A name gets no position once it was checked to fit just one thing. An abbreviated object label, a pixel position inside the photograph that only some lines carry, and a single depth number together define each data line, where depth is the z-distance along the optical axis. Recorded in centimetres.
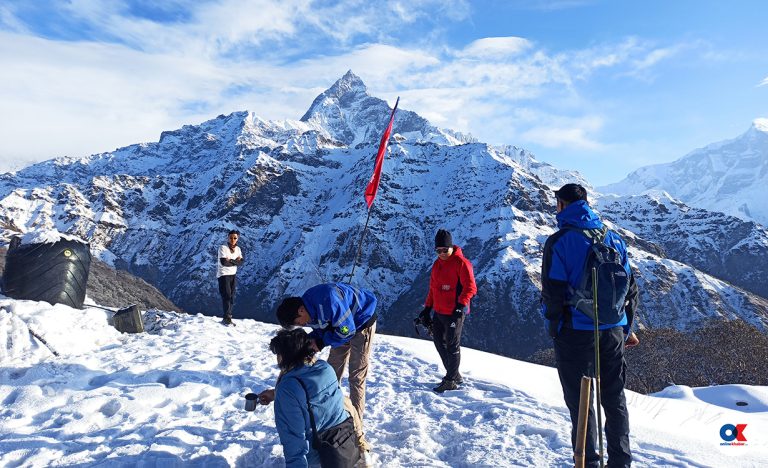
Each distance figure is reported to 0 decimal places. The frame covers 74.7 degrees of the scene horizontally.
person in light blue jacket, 427
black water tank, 1098
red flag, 1165
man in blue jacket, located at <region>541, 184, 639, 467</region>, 478
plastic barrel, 1171
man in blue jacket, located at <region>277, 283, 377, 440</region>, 498
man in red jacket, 824
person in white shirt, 1289
